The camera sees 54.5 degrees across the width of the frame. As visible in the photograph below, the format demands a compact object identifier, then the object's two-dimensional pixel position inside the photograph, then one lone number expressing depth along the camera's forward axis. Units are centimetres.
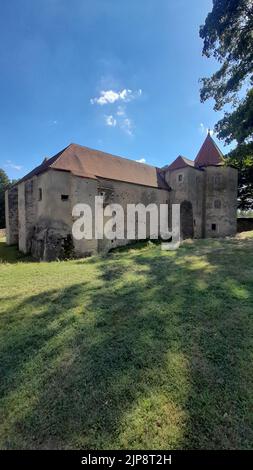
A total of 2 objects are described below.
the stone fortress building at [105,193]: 1549
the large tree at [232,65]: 949
